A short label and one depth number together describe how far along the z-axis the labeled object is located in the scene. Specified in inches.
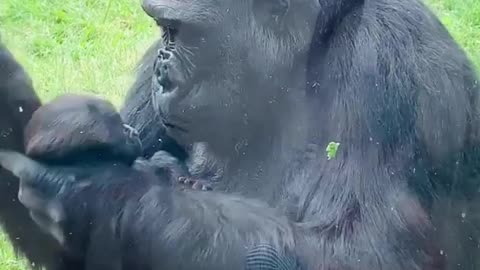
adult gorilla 112.4
